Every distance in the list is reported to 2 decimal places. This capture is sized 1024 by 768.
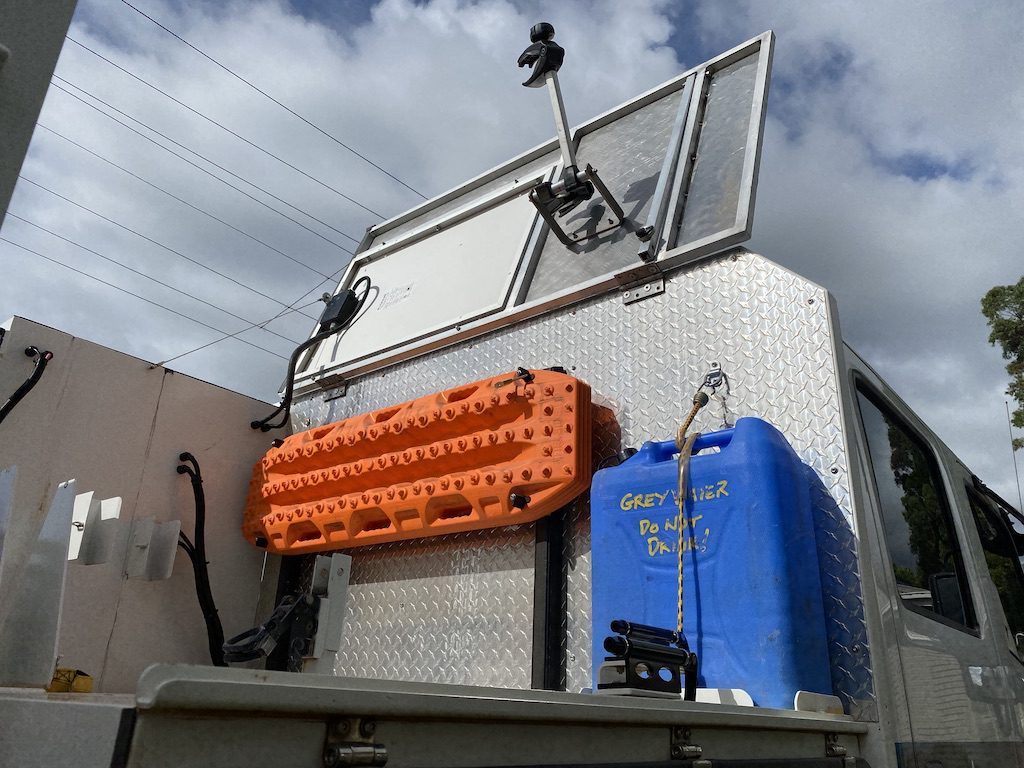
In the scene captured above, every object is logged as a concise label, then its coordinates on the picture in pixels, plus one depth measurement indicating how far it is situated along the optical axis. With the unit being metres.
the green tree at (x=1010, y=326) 15.32
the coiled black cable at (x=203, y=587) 3.30
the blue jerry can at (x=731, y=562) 1.87
